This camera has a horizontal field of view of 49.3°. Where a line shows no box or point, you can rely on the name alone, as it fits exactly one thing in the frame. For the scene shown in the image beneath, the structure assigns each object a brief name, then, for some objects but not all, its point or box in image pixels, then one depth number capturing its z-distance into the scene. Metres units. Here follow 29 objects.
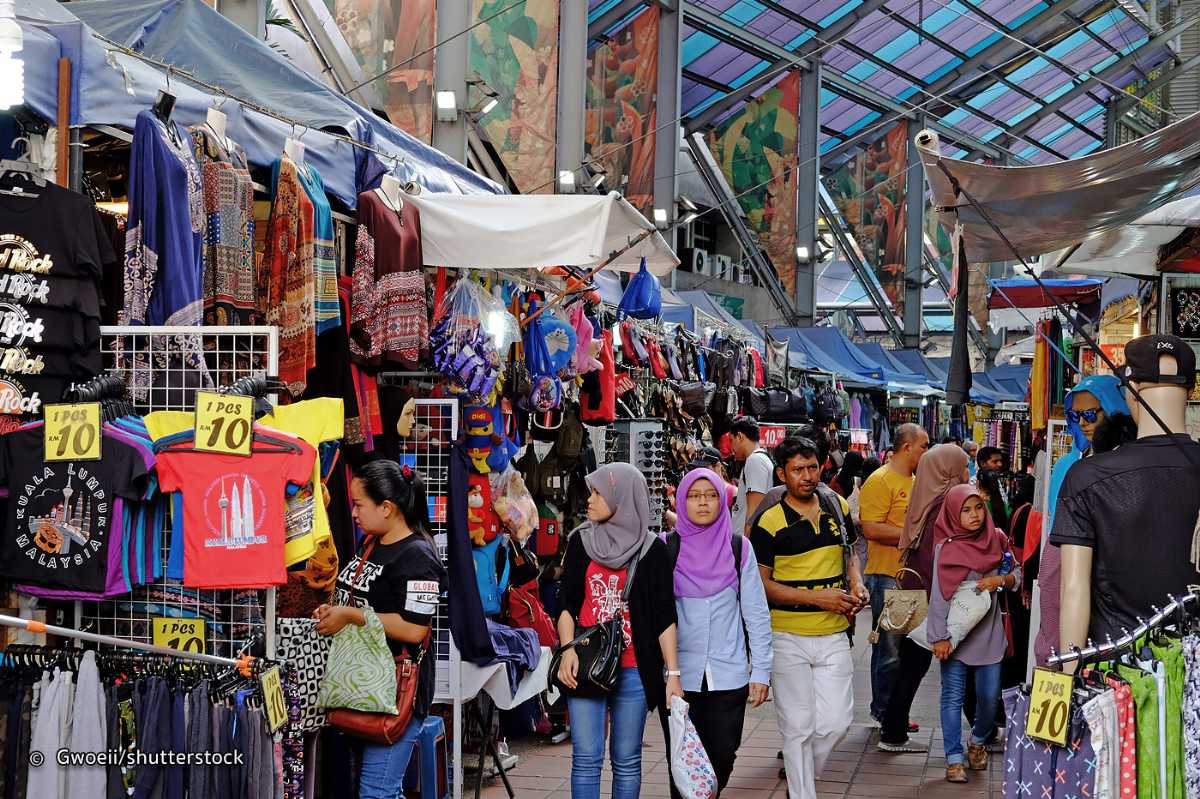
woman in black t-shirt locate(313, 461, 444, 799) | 4.43
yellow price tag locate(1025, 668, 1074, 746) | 3.25
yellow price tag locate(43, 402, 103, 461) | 3.64
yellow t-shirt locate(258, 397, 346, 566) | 3.75
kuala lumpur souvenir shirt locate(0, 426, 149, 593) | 3.64
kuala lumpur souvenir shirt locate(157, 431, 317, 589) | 3.63
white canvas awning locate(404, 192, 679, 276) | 5.53
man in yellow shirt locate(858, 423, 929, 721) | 7.40
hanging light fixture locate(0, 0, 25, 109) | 3.58
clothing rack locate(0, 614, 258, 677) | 3.06
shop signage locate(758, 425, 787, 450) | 11.69
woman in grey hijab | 4.76
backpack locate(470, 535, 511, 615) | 6.08
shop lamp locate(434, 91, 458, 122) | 12.54
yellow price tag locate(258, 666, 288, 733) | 3.55
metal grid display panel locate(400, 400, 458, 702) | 5.58
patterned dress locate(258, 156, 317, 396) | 4.81
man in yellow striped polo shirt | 5.34
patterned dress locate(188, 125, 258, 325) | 4.58
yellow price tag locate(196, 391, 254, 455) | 3.59
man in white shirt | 7.44
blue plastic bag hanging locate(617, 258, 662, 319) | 7.88
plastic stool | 5.05
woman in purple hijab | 4.91
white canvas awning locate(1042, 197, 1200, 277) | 5.50
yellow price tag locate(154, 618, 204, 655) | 3.83
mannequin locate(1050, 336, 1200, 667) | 3.55
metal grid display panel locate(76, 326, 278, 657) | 3.91
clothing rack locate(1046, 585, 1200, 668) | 3.29
